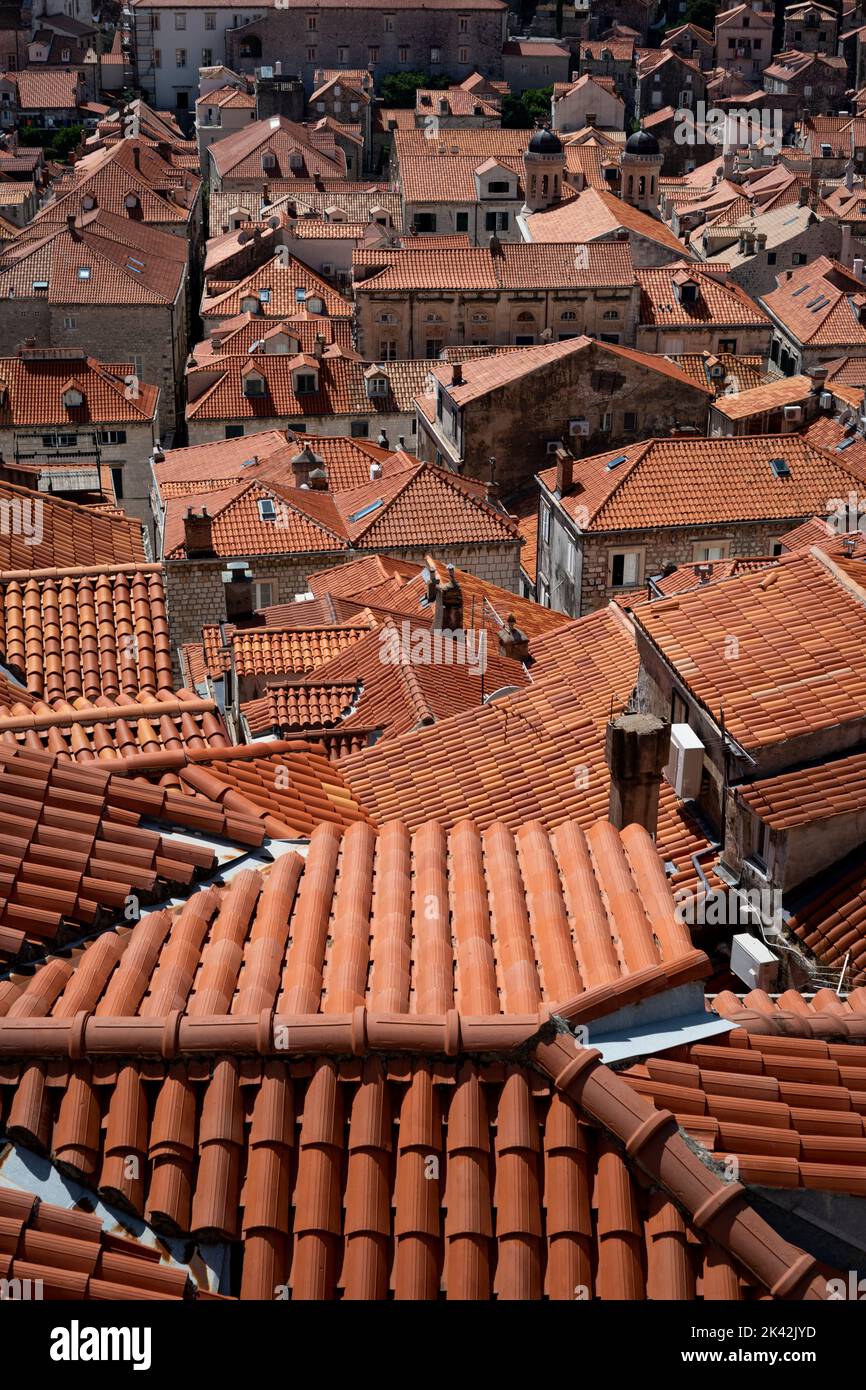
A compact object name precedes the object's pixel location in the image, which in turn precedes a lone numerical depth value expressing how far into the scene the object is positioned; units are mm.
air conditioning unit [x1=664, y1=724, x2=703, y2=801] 18172
